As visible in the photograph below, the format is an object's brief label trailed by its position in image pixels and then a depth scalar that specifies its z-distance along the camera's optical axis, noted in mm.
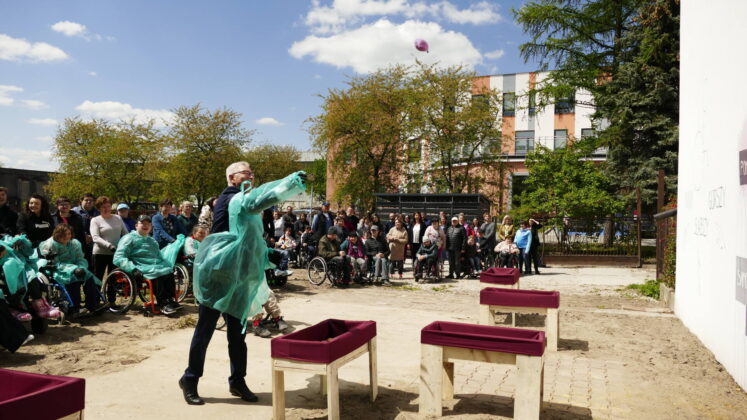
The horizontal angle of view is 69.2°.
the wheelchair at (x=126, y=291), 8266
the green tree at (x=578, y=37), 24234
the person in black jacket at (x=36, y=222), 8039
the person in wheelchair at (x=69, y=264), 7543
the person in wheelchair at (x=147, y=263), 8312
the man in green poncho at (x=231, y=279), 4379
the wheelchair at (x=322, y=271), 12664
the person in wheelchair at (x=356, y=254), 13305
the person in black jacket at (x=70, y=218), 8602
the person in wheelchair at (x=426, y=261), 14172
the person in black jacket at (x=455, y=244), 14875
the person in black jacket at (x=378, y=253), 13505
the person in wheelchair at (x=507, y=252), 14945
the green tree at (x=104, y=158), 33719
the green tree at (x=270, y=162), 45562
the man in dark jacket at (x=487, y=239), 15836
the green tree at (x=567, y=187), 20609
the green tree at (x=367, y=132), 27781
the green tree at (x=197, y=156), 33906
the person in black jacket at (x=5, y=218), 8062
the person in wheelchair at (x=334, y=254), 12695
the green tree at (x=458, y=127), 26875
